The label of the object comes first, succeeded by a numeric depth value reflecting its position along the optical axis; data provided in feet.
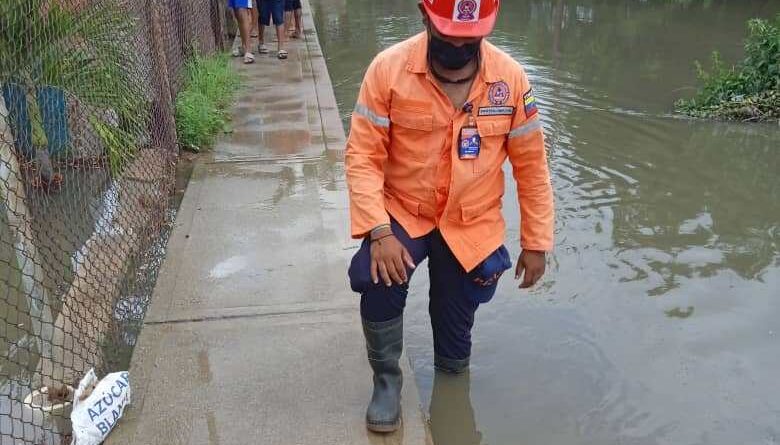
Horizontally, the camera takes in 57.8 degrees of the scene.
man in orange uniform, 7.33
